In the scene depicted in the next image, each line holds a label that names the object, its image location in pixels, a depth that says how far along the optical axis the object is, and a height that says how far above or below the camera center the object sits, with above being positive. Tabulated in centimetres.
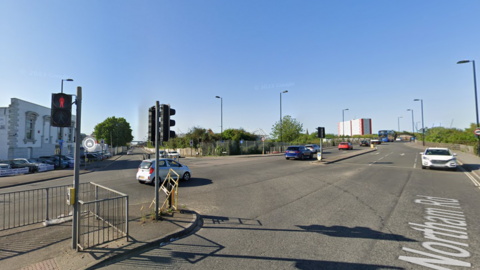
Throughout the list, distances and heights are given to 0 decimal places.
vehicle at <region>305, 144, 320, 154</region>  3688 -108
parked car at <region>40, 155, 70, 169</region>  2389 -199
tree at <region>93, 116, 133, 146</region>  7862 +425
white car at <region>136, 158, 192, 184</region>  1145 -141
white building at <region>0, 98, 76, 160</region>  2608 +141
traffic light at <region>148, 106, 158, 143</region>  650 +51
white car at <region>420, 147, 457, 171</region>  1511 -118
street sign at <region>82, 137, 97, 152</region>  1513 -2
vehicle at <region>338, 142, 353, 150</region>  4528 -88
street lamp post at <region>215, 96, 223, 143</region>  4359 +593
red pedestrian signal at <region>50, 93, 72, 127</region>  429 +62
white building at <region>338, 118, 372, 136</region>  13200 +877
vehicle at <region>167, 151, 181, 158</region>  3262 -181
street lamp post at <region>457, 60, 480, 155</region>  2316 +565
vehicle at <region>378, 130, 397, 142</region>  9119 +213
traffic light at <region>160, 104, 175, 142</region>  648 +57
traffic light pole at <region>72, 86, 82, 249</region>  437 -55
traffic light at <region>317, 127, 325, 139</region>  2130 +97
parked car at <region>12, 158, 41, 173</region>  2007 -185
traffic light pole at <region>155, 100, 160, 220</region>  624 +9
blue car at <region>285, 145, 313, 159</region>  2505 -116
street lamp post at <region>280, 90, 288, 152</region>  4495 +86
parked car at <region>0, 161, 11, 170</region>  1808 -181
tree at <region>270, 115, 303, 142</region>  5081 +264
